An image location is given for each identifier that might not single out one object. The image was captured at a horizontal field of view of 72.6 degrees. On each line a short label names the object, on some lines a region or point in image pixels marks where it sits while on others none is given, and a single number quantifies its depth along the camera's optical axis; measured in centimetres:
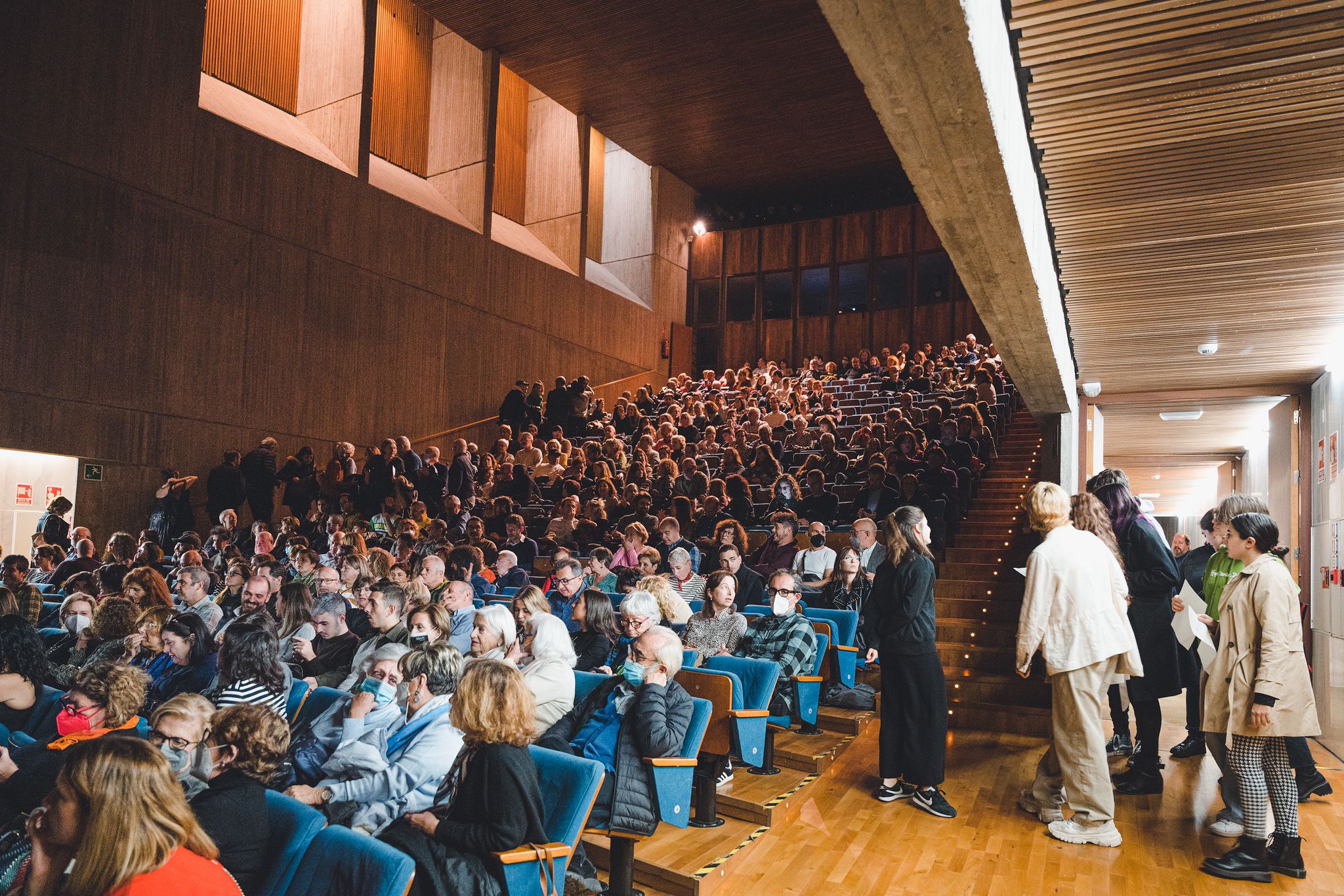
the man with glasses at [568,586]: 515
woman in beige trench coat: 313
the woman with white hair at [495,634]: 352
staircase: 548
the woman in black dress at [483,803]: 228
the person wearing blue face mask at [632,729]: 303
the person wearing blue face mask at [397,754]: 265
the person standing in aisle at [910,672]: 392
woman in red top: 158
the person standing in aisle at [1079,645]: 353
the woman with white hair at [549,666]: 337
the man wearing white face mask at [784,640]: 459
